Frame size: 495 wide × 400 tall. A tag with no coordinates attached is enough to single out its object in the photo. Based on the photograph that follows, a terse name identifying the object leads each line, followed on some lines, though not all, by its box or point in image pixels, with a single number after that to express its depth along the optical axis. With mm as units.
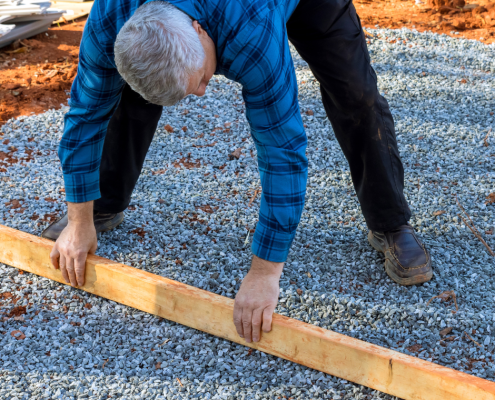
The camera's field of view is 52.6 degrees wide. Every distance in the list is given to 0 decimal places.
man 1560
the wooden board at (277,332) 1993
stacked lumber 6008
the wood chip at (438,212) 3425
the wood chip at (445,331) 2485
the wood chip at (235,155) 4121
